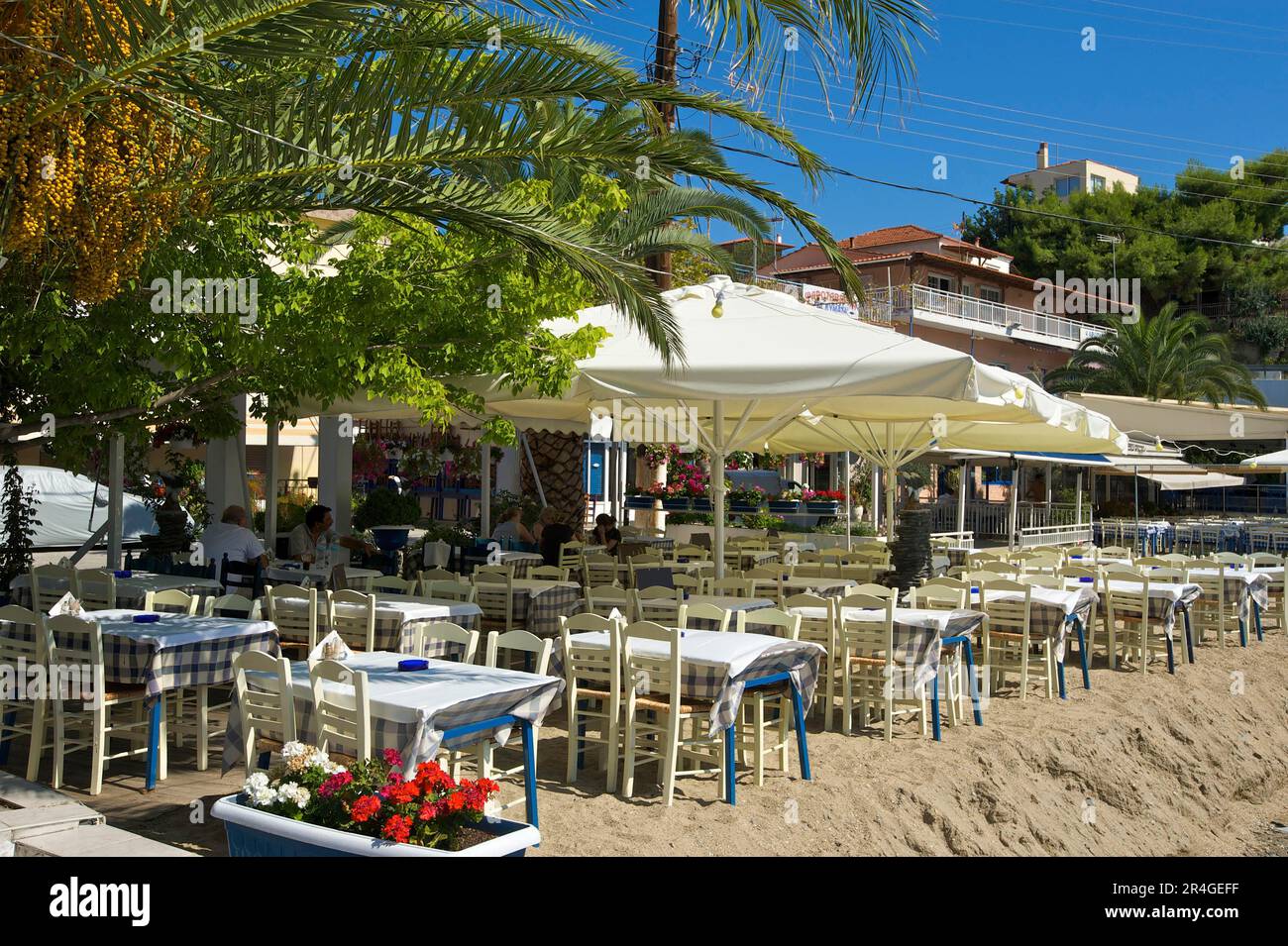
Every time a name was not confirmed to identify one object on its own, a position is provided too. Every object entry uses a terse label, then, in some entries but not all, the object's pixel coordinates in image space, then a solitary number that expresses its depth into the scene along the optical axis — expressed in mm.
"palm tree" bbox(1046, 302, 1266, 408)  40438
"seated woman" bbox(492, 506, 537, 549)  15125
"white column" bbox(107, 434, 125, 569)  11445
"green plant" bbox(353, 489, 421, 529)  18812
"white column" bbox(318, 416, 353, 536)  16297
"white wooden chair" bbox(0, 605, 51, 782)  6688
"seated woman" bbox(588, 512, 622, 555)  14672
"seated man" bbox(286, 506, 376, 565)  11704
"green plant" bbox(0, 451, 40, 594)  12383
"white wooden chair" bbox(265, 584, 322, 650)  8617
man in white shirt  11250
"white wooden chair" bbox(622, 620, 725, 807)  6691
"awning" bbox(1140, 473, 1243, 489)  31719
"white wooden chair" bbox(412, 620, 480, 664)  6527
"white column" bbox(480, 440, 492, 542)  17109
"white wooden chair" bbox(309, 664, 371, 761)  5293
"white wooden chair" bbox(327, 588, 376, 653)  8125
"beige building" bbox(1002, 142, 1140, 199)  65562
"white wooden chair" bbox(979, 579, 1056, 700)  10070
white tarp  26250
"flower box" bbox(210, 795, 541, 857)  3900
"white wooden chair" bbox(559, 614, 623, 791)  6871
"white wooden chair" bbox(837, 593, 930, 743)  8375
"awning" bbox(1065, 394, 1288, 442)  22938
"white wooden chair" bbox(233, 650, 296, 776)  5582
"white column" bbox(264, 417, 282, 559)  14296
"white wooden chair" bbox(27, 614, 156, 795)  6582
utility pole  14671
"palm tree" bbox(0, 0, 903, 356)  7035
